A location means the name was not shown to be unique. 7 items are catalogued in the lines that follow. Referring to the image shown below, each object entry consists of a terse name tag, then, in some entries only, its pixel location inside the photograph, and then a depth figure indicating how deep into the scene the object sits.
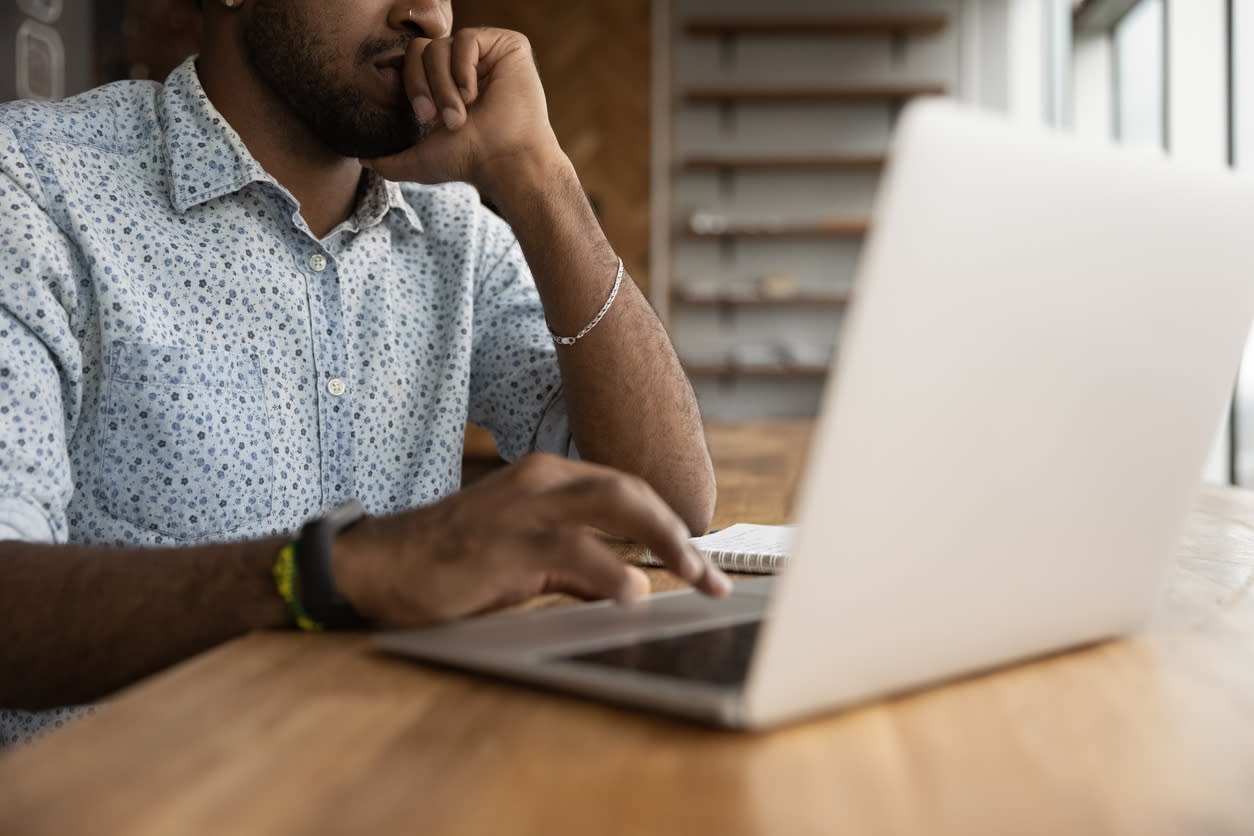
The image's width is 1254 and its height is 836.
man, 0.67
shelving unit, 6.31
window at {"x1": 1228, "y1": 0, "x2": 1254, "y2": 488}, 3.88
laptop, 0.41
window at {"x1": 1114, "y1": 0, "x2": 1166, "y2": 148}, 4.69
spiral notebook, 0.86
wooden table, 0.38
